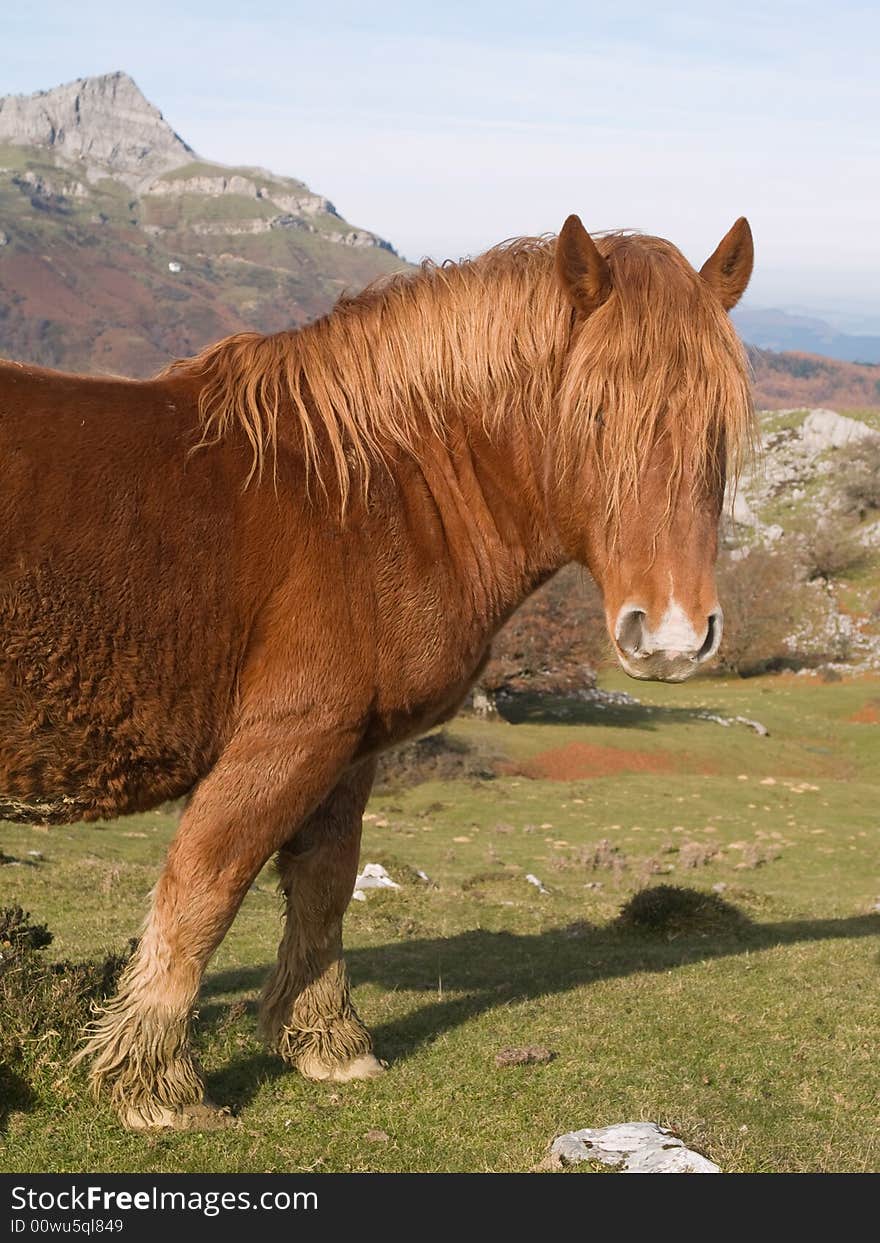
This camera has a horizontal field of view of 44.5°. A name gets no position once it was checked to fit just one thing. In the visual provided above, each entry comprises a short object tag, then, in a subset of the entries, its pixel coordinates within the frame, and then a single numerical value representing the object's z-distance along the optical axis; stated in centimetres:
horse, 388
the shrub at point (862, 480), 6550
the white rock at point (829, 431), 7951
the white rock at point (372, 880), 1148
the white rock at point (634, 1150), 385
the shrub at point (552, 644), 3394
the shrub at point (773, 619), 4738
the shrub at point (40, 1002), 475
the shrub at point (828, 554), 5716
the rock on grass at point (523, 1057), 525
